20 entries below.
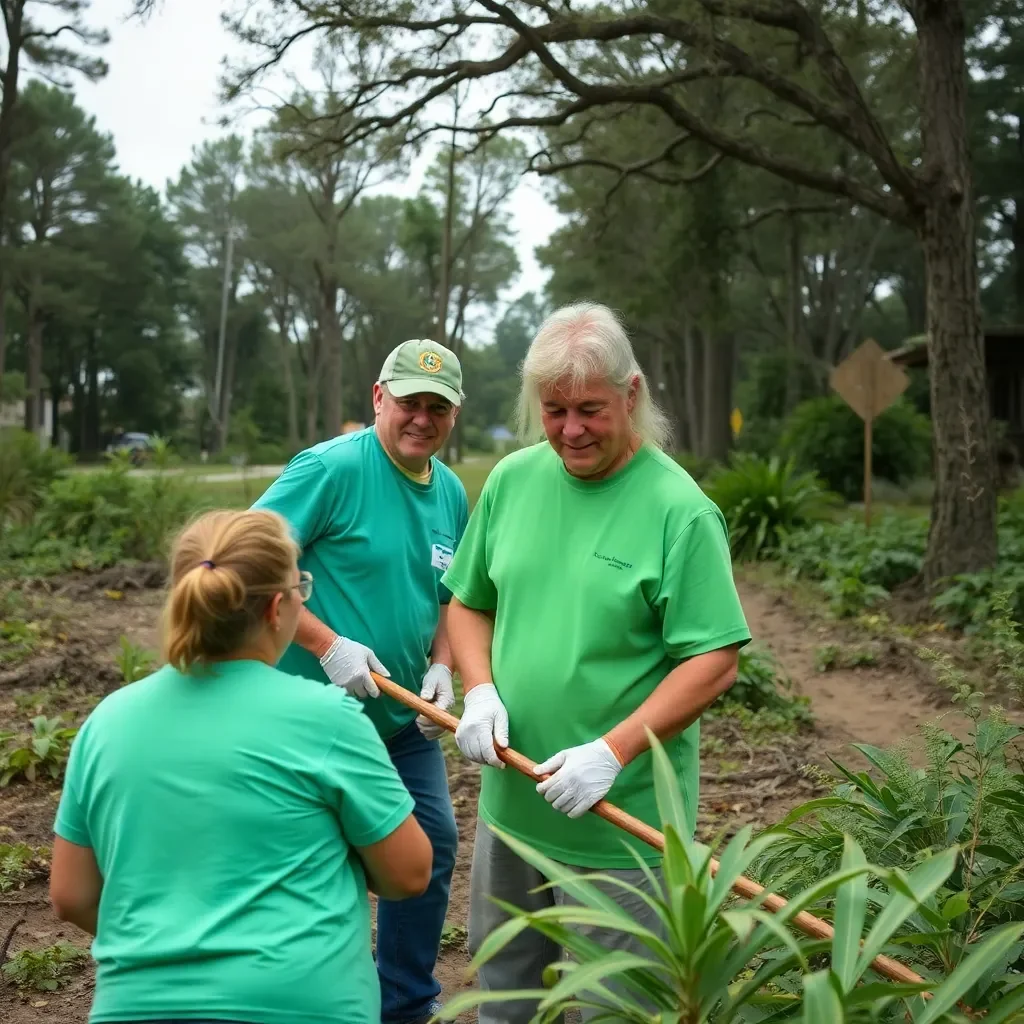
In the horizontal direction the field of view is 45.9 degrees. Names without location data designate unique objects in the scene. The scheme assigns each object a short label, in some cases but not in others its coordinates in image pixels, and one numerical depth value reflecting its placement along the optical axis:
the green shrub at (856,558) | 10.88
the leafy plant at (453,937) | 4.31
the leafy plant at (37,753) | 5.77
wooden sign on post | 14.89
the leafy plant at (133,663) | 7.42
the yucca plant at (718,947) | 1.88
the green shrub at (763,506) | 14.73
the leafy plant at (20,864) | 4.63
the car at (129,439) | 58.73
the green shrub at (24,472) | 14.32
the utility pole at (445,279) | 34.72
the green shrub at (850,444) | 22.98
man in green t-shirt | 2.58
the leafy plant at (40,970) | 3.84
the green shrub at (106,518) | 13.05
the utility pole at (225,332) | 55.03
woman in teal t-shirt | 1.86
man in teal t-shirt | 3.38
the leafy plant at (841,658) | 8.89
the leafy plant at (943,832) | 2.77
